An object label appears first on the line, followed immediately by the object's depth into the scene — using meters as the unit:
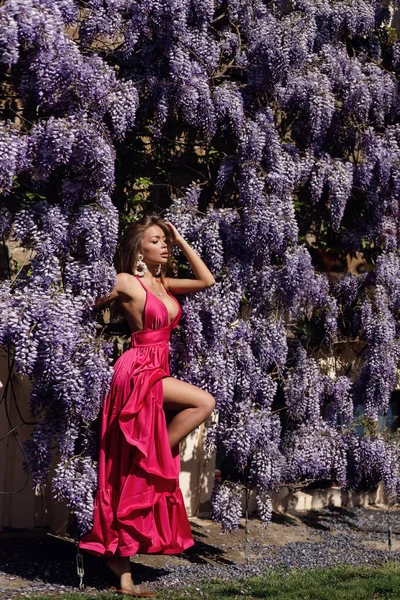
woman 5.11
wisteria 5.23
